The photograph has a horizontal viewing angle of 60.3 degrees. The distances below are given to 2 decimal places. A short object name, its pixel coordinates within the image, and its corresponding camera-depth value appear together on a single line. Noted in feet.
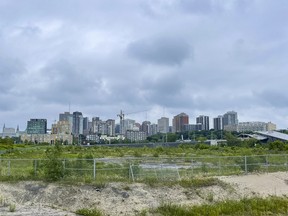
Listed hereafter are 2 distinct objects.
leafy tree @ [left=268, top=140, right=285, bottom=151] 146.14
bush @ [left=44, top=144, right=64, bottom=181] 52.69
